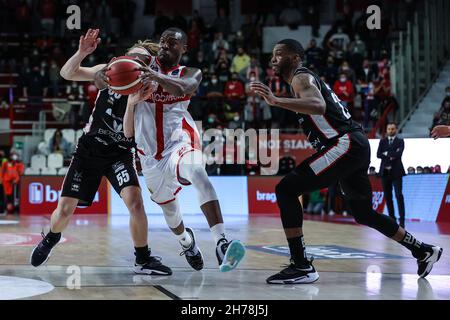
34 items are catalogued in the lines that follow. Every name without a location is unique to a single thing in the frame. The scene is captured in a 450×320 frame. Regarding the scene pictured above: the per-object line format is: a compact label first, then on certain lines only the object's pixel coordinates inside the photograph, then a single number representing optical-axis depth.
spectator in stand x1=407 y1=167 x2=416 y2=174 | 15.76
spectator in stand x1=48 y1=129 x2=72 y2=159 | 19.77
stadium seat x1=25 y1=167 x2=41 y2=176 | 19.47
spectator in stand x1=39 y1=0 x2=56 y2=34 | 25.81
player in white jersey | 6.04
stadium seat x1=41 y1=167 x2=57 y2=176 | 19.30
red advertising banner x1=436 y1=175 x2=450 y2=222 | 15.04
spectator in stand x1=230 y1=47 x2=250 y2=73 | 22.91
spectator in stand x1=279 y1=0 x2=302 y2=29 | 25.69
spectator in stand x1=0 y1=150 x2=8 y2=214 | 19.06
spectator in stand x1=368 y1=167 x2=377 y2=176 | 16.88
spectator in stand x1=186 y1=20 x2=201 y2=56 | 24.02
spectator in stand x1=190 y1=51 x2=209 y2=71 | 22.69
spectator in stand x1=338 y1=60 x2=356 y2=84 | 20.65
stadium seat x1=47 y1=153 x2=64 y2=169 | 19.42
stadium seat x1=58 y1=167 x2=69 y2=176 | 19.13
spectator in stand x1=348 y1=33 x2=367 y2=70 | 22.02
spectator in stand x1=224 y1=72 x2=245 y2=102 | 21.20
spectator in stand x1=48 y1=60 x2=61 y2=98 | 22.48
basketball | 5.76
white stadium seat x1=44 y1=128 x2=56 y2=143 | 20.09
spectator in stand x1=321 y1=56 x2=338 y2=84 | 21.06
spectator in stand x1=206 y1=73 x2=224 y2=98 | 21.09
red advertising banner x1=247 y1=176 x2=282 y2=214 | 18.91
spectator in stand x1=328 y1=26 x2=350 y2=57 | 23.14
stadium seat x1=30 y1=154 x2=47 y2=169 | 19.56
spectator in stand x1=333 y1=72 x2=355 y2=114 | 20.00
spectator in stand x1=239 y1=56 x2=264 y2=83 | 21.69
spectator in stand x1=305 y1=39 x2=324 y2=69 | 21.98
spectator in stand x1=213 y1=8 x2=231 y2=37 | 25.77
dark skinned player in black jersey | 5.94
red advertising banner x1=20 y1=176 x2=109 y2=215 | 18.38
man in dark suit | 13.76
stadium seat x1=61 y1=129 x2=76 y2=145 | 19.97
